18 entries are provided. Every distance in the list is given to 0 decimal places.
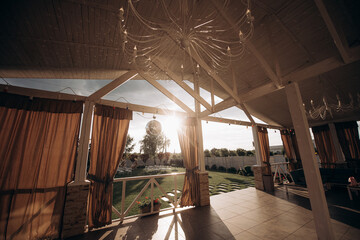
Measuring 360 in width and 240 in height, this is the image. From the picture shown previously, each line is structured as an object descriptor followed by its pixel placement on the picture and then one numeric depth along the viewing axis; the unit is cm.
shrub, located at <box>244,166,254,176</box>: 953
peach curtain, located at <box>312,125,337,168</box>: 605
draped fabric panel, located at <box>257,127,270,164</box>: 585
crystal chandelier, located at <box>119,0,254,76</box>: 146
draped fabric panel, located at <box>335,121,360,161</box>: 559
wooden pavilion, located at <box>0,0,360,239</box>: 184
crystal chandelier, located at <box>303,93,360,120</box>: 466
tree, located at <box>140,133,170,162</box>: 1756
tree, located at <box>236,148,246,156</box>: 1400
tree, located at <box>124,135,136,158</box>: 1752
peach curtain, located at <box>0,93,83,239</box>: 221
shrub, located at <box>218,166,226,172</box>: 1256
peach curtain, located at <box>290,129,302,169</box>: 704
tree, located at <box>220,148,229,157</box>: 1622
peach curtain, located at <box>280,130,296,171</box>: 712
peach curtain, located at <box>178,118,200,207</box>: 385
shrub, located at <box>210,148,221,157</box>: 1768
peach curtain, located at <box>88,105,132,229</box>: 276
